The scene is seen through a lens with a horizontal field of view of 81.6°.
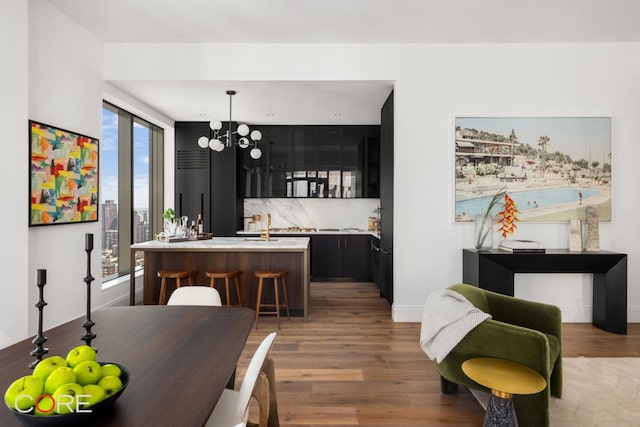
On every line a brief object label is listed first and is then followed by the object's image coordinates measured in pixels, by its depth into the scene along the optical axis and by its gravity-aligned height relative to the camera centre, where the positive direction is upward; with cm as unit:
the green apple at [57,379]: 95 -44
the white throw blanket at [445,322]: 215 -67
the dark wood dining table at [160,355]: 102 -56
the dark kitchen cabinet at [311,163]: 654 +83
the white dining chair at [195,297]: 235 -56
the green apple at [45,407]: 92 -49
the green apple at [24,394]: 93 -47
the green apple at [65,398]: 92 -48
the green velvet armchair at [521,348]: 202 -80
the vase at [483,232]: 395 -24
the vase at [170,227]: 465 -23
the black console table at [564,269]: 374 -59
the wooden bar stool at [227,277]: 400 -75
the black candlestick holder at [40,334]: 118 -41
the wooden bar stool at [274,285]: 400 -83
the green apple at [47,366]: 99 -43
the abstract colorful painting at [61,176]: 310 +30
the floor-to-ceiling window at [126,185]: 466 +34
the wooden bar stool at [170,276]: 406 -75
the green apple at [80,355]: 106 -43
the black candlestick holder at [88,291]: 133 -30
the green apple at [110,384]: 102 -49
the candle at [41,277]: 121 -23
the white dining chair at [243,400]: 123 -70
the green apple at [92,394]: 95 -48
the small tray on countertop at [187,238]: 451 -36
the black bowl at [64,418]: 92 -53
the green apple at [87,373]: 100 -45
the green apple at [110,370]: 106 -47
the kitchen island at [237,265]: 434 -66
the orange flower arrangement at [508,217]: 387 -7
